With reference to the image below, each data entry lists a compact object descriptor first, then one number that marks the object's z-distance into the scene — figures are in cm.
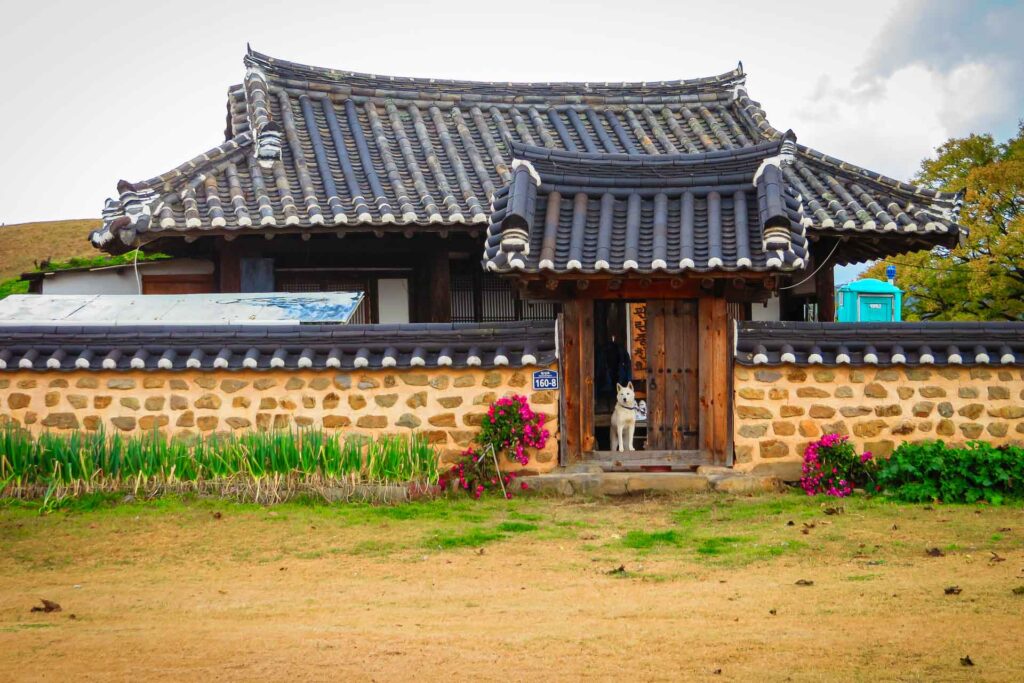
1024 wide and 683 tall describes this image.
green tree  2941
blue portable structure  2683
